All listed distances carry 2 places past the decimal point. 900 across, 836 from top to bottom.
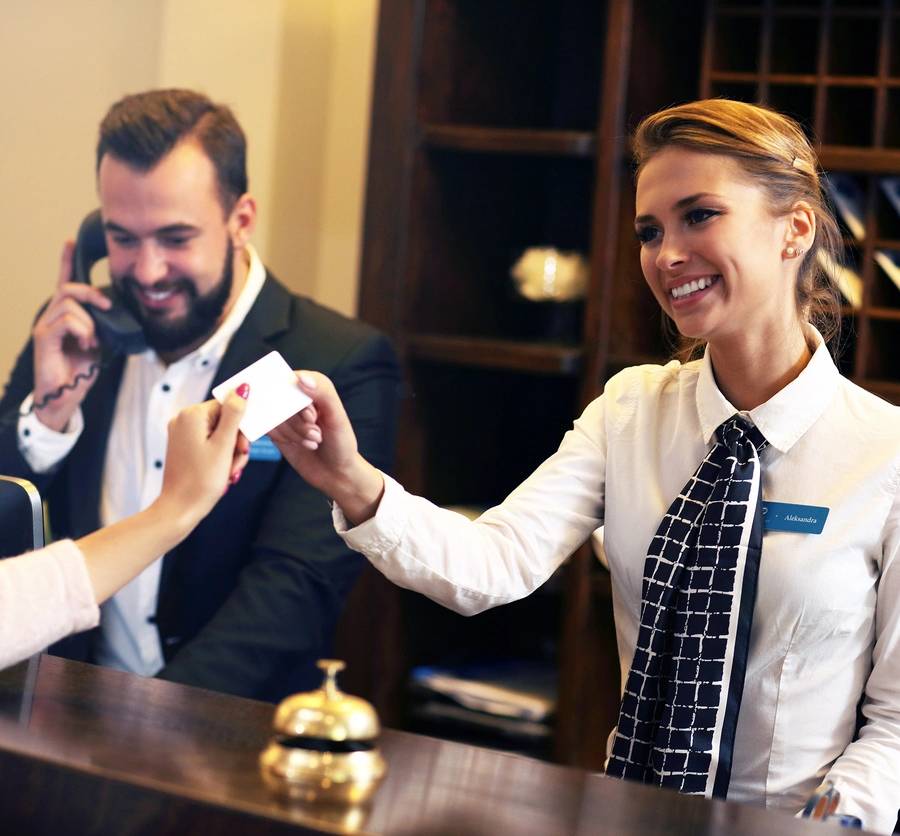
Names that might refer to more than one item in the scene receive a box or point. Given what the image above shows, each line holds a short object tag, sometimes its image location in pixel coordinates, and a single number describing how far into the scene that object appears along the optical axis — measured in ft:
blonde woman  5.96
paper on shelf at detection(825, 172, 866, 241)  10.12
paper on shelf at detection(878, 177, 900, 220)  10.03
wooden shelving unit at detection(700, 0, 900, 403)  9.97
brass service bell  4.09
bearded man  9.46
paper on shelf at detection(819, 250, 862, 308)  9.87
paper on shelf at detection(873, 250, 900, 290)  10.02
